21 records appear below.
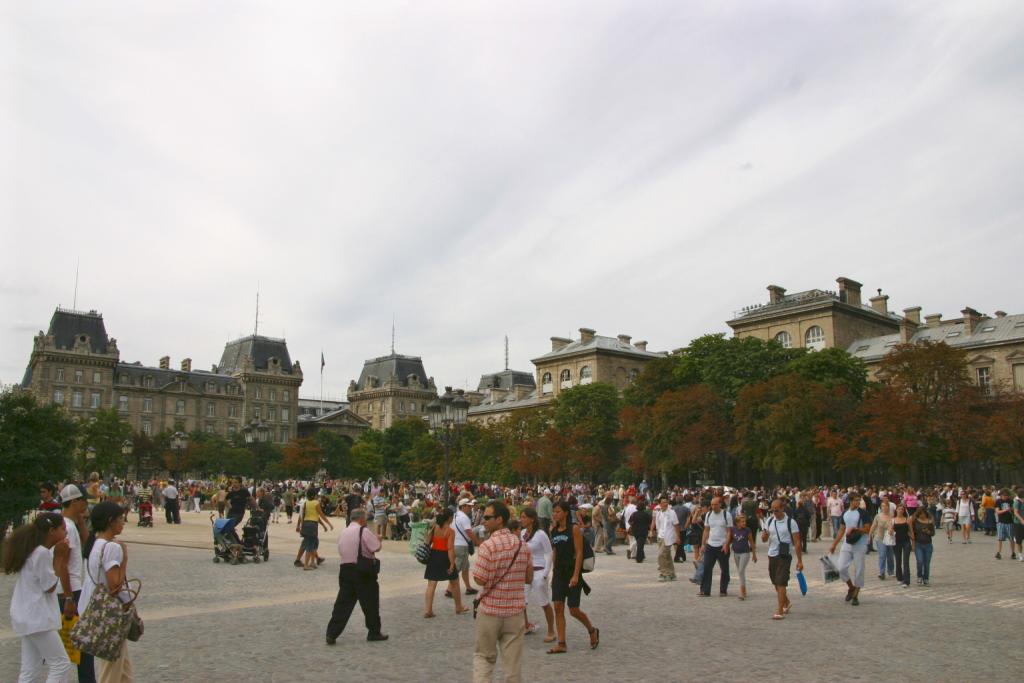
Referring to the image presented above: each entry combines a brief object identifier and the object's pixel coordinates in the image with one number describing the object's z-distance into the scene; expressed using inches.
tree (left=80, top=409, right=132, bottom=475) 2292.3
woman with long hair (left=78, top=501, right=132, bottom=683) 262.2
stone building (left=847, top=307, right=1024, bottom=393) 2667.3
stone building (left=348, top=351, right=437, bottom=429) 5457.7
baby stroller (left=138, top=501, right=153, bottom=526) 1231.5
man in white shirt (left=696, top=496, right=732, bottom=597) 581.9
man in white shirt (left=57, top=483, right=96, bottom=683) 290.2
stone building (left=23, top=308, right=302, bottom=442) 4254.4
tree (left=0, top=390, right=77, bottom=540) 721.0
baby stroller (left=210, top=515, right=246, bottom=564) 771.4
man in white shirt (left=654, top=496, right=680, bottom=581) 693.3
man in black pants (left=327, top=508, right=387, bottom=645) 415.2
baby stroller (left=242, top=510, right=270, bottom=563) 793.6
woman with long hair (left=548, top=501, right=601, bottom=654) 414.9
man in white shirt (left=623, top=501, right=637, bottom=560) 920.6
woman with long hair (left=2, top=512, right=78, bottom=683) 254.8
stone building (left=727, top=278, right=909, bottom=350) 3026.6
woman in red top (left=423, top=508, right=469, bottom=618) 506.6
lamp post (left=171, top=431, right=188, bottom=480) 1772.9
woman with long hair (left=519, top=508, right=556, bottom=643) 430.6
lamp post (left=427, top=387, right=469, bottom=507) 959.0
